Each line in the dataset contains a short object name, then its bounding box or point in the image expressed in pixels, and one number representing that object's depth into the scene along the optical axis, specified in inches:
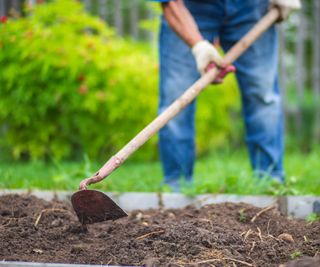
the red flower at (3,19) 187.2
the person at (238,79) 149.1
